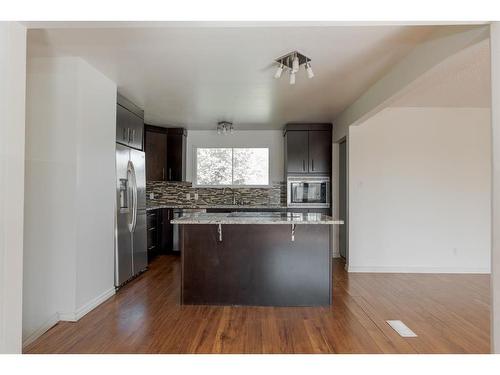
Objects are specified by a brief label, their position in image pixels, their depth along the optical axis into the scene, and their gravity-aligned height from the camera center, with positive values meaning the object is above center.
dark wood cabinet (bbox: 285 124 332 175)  6.12 +0.73
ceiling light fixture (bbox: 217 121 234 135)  5.76 +1.06
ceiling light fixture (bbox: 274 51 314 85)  3.07 +1.17
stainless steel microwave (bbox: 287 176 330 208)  6.09 -0.01
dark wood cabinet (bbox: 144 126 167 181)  6.04 +0.66
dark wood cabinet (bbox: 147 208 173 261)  5.74 -0.72
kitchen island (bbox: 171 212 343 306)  3.50 -0.73
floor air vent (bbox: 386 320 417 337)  2.78 -1.12
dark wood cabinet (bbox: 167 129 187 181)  6.45 +0.67
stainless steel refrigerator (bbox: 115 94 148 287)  4.00 -0.19
